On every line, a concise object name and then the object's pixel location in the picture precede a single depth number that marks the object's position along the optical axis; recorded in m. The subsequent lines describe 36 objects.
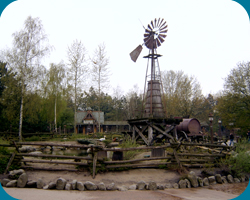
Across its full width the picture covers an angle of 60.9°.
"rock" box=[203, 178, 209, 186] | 8.84
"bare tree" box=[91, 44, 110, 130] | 31.75
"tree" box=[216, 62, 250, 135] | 27.80
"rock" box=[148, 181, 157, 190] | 7.70
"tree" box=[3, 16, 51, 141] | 21.17
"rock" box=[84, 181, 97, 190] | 7.30
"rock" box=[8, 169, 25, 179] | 7.82
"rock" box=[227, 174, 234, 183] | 9.59
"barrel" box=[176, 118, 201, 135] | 20.67
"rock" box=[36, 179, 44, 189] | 7.27
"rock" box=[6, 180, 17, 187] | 7.21
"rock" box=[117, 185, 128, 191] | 7.45
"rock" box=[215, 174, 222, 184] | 9.31
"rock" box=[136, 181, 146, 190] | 7.66
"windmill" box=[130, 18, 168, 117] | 16.08
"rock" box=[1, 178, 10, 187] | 7.32
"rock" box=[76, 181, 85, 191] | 7.20
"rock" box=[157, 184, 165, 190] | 7.86
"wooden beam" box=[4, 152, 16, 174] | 8.37
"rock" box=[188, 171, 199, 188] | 8.52
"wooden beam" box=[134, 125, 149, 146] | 15.10
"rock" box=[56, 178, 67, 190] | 7.17
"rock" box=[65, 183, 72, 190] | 7.16
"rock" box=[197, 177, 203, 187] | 8.67
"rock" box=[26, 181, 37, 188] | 7.34
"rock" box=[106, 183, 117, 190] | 7.40
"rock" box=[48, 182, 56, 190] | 7.15
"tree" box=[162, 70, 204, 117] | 34.19
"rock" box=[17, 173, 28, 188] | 7.25
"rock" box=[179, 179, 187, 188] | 8.35
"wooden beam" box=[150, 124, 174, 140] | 14.93
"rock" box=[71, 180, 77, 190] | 7.22
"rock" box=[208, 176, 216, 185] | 9.08
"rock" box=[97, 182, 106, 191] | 7.34
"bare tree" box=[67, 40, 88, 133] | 31.14
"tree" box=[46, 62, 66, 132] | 36.19
